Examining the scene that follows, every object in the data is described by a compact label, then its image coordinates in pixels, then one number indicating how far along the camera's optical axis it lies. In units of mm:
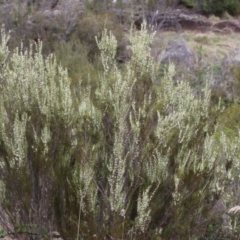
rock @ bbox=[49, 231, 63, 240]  4766
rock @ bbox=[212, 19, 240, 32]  27656
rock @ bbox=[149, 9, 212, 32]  26062
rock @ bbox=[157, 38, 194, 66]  19453
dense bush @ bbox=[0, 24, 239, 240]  4453
